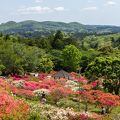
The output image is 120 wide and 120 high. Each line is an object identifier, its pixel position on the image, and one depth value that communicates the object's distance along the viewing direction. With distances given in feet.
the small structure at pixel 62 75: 188.81
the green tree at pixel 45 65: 216.75
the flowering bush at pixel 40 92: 109.46
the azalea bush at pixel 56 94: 104.56
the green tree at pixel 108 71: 123.82
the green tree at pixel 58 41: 286.15
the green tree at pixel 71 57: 235.56
